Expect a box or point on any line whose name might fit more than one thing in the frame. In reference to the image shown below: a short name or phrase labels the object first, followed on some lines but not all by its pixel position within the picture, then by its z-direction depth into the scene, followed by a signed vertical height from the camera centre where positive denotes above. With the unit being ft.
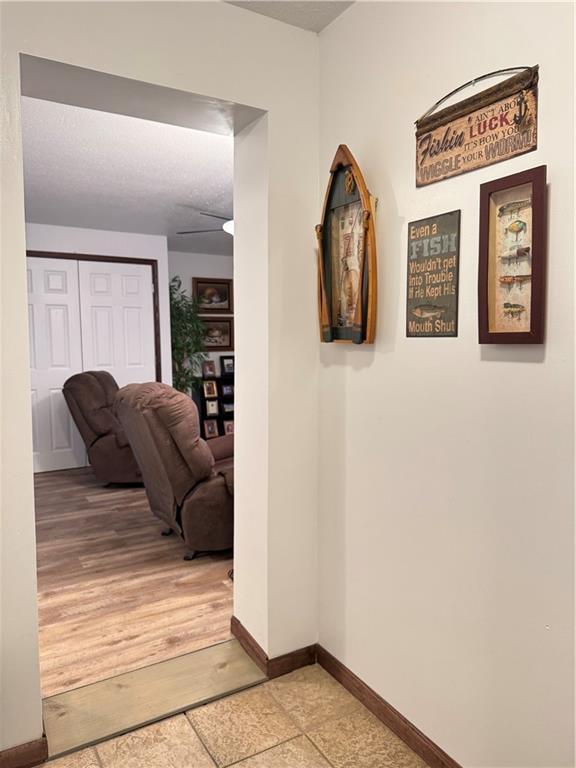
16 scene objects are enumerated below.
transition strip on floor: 6.22 -4.16
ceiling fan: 11.98 +3.88
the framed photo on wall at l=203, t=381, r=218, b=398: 22.57 -1.60
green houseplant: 21.13 +0.54
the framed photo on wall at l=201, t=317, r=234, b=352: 23.16 +0.62
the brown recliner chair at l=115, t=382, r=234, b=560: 10.53 -2.22
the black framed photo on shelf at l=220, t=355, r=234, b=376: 23.40 -0.71
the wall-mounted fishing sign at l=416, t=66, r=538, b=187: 4.50 +1.89
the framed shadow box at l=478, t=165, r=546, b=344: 4.41 +0.71
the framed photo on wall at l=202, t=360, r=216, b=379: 22.82 -0.81
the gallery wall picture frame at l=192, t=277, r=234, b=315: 22.79 +2.25
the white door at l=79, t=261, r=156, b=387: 18.39 +1.02
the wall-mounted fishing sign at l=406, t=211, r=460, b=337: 5.26 +0.68
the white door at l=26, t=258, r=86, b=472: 17.54 -0.07
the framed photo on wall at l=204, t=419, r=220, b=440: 22.49 -3.17
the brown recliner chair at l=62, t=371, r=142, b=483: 15.98 -2.29
